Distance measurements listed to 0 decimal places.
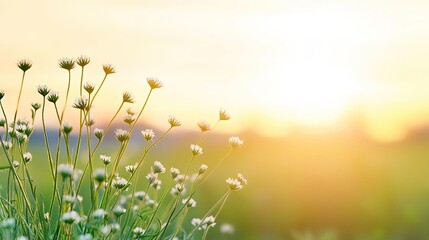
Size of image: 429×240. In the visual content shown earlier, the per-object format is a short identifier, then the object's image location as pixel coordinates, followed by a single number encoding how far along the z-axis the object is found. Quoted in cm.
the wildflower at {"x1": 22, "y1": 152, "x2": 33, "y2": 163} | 238
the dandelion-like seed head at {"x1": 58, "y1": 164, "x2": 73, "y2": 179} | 181
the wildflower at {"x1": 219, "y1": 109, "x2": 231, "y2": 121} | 239
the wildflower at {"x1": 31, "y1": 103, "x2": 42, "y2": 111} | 244
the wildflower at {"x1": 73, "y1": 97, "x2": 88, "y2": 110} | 212
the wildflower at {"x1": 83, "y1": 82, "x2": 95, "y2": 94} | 218
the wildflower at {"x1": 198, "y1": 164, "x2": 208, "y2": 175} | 242
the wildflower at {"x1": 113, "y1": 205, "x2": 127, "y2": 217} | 206
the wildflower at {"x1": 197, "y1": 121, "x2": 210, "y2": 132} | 236
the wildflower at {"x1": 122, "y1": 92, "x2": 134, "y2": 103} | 221
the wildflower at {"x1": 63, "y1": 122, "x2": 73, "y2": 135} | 206
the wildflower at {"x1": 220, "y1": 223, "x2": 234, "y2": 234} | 269
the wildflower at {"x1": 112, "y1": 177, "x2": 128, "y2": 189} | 224
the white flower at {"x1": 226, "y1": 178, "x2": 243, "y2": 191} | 231
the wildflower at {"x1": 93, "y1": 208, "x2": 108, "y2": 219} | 199
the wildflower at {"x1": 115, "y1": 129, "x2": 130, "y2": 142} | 216
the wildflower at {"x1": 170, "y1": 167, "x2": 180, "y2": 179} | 245
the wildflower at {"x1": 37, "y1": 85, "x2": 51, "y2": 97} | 219
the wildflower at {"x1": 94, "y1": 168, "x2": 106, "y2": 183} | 184
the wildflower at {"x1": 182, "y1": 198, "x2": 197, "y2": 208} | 245
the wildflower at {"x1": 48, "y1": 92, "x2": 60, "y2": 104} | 218
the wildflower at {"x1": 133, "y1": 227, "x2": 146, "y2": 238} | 223
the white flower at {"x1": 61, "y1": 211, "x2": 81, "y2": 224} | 190
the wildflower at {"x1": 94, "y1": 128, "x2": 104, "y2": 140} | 225
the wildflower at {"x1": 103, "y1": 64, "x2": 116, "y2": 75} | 224
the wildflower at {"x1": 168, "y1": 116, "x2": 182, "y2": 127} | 229
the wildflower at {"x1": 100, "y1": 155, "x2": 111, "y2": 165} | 229
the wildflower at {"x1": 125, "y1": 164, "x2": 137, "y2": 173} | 234
